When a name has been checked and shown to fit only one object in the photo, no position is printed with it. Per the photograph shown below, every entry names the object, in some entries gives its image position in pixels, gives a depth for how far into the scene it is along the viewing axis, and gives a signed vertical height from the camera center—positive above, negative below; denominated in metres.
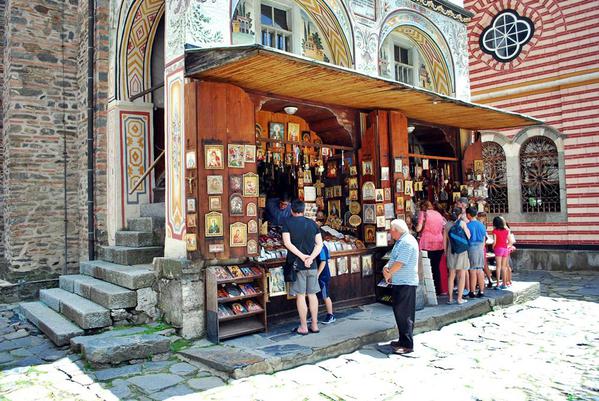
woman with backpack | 7.51 -0.78
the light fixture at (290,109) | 7.45 +1.53
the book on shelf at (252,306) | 6.09 -1.23
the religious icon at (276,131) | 7.88 +1.26
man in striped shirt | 5.47 -0.84
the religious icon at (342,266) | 7.28 -0.89
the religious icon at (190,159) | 5.91 +0.63
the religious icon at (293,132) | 8.09 +1.28
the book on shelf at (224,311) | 5.82 -1.23
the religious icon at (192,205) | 5.93 +0.07
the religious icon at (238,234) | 6.13 -0.32
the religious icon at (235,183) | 6.16 +0.34
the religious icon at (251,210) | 6.28 -0.01
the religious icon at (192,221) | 5.93 -0.13
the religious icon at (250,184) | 6.27 +0.32
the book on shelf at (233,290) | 6.00 -1.01
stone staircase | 6.05 -1.08
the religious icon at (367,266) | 7.66 -0.94
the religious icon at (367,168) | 8.04 +0.64
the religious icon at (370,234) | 7.91 -0.45
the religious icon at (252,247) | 6.27 -0.49
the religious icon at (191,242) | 5.90 -0.38
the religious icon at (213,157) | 5.95 +0.66
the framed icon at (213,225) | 5.95 -0.18
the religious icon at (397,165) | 8.17 +0.69
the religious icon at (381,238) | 7.84 -0.52
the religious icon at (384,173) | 8.00 +0.54
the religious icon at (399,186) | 8.21 +0.33
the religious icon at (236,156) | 6.13 +0.68
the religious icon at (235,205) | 6.14 +0.06
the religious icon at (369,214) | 7.91 -0.13
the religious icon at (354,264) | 7.45 -0.89
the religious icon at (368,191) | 7.97 +0.26
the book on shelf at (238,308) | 5.96 -1.23
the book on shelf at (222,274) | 5.89 -0.78
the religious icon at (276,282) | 6.32 -0.96
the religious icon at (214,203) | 5.99 +0.09
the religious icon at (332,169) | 8.74 +0.69
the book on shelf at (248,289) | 6.10 -1.01
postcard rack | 5.80 -1.14
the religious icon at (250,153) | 6.29 +0.73
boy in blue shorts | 6.52 -1.05
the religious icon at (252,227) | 6.29 -0.23
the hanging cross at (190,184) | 5.96 +0.32
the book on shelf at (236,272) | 6.06 -0.78
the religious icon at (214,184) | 5.98 +0.32
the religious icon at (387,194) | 8.06 +0.20
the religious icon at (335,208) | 8.83 -0.01
